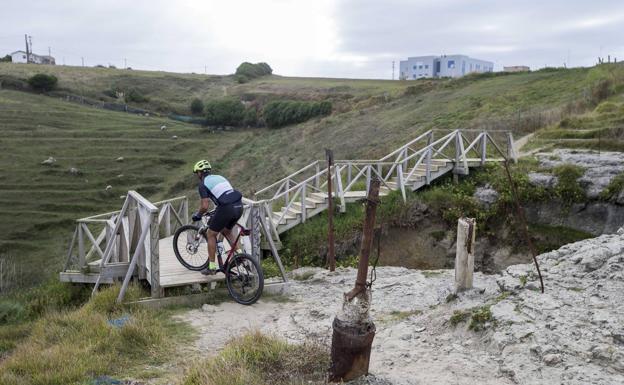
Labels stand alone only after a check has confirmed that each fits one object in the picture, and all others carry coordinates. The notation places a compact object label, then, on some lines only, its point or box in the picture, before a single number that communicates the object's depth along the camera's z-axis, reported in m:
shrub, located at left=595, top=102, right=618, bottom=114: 18.49
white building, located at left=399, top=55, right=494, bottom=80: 85.69
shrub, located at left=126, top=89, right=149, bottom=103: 64.62
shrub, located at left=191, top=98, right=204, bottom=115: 64.00
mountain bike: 7.50
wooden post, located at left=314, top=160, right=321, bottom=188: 13.90
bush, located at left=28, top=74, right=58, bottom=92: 58.00
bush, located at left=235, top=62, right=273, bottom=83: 87.51
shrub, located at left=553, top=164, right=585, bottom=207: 12.72
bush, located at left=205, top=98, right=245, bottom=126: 55.09
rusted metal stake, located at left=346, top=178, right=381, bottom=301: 4.47
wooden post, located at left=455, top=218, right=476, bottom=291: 6.48
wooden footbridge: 7.78
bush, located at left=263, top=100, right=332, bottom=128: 47.22
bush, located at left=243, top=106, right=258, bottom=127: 54.25
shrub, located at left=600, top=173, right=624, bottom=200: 12.27
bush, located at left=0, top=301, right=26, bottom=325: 9.77
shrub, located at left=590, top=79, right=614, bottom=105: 22.64
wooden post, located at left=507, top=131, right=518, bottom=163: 14.77
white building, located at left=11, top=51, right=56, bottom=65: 104.94
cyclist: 7.31
